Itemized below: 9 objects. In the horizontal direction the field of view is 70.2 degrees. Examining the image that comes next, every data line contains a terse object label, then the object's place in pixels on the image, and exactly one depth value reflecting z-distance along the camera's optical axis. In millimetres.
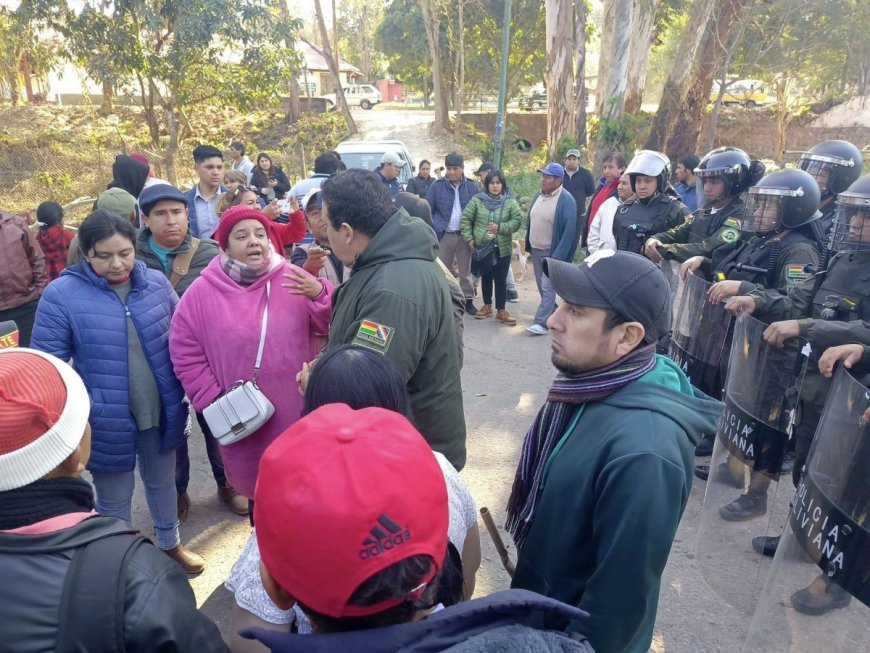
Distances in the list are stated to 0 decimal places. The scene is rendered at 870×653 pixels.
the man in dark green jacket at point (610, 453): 1479
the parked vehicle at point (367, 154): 10922
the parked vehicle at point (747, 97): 32719
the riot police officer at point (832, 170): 4637
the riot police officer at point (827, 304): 2928
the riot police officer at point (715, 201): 4855
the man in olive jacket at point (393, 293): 2309
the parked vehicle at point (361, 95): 44031
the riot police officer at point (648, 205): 5504
